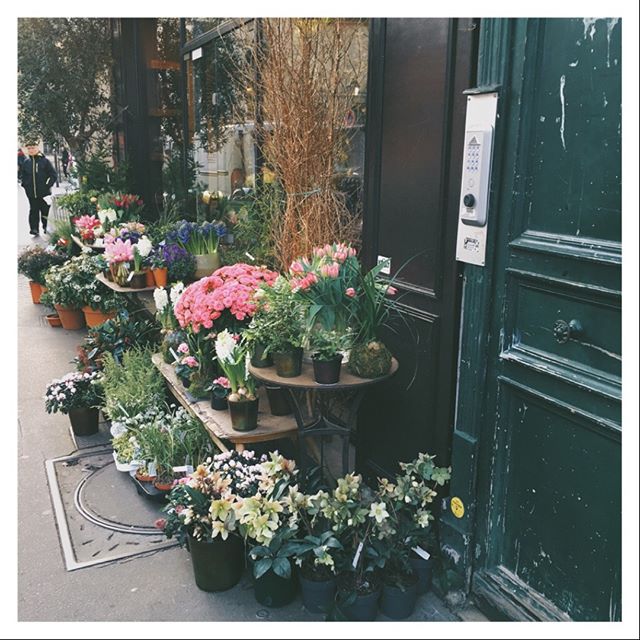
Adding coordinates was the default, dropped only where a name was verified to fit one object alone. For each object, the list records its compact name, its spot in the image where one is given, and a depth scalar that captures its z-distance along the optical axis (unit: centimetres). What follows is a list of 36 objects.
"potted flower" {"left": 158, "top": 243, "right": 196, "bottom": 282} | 561
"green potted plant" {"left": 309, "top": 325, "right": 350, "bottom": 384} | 309
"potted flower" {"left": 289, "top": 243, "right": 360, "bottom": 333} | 310
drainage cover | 359
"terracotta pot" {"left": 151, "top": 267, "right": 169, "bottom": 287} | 564
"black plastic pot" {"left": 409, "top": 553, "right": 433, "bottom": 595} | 305
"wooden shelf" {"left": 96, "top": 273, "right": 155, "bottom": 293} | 575
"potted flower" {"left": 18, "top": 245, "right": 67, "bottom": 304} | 835
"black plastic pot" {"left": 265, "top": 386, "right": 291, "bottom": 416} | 377
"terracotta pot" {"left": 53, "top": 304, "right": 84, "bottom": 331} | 752
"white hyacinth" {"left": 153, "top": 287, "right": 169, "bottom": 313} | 490
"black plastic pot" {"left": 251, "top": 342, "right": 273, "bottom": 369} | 340
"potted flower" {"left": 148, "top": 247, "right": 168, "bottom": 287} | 563
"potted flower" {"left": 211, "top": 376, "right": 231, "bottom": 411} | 383
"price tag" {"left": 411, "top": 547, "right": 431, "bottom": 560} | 304
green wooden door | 232
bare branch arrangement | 425
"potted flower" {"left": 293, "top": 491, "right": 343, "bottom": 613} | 292
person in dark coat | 1218
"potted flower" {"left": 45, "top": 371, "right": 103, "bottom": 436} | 484
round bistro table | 312
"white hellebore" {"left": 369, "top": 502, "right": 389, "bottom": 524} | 289
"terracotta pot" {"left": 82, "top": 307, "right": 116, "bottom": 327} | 713
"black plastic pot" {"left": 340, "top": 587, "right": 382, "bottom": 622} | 291
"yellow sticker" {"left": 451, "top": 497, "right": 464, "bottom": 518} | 304
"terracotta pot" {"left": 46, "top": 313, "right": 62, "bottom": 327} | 776
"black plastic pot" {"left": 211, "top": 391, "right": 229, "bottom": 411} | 384
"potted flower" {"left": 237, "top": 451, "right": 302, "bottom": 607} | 290
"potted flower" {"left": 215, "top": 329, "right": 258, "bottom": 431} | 358
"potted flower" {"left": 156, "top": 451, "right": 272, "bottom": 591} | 305
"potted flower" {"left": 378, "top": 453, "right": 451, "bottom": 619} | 297
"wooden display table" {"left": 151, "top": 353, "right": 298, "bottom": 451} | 359
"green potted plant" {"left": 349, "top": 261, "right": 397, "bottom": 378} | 314
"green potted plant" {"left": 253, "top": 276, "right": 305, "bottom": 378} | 322
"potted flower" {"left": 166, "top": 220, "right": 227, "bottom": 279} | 575
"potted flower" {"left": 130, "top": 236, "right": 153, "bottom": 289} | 574
